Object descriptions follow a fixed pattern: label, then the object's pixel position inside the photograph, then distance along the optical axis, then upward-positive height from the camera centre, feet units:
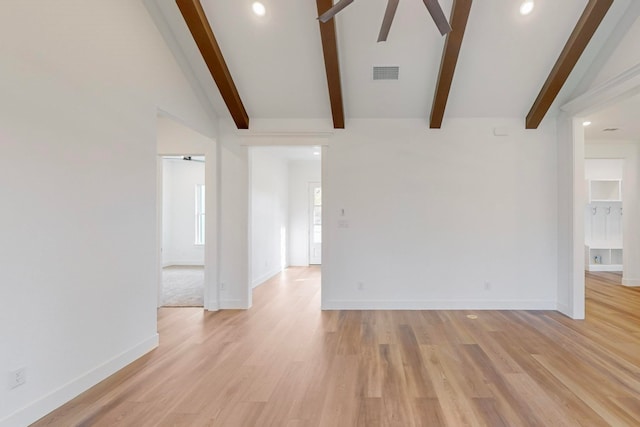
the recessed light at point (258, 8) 10.22 +6.96
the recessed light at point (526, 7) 10.09 +6.96
